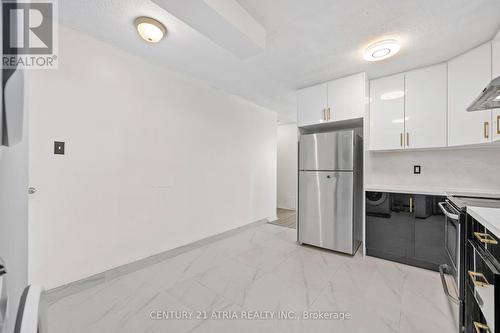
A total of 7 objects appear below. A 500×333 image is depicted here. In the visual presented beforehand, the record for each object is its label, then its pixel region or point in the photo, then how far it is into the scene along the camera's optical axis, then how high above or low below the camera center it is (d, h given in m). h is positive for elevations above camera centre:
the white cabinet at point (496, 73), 1.73 +0.83
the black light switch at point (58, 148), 1.66 +0.14
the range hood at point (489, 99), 1.06 +0.45
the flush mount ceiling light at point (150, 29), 1.60 +1.14
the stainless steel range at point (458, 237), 1.24 -0.50
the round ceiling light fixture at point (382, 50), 1.88 +1.15
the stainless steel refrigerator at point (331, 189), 2.46 -0.31
